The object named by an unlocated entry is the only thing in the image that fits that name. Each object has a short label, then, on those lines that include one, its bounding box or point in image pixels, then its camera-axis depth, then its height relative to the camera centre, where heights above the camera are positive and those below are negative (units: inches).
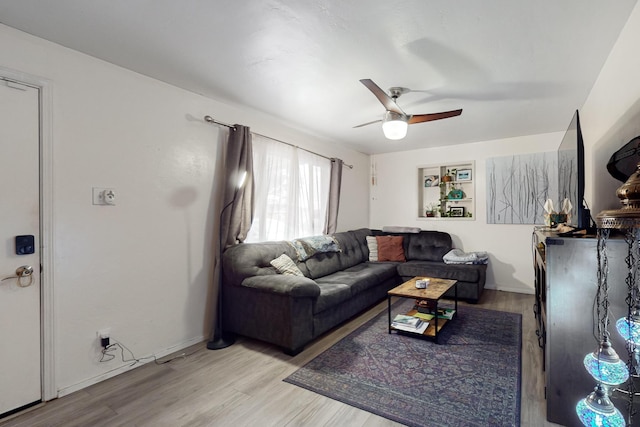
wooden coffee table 111.3 -31.0
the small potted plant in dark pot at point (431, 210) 208.5 +1.5
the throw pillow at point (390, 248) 189.0 -22.9
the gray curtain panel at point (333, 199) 183.3 +7.9
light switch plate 88.4 +4.3
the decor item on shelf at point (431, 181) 208.0 +21.6
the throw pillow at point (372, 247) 192.4 -22.4
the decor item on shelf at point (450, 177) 202.1 +23.3
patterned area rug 73.5 -47.8
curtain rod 116.2 +34.7
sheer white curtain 137.9 +10.5
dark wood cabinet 65.4 -23.6
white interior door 73.7 -9.7
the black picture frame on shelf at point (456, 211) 199.2 +0.8
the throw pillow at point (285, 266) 123.7 -22.2
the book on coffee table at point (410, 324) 113.3 -42.4
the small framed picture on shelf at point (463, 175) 195.9 +24.3
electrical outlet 89.0 -36.8
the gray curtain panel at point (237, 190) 118.6 +8.7
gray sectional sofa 103.5 -31.6
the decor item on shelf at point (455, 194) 200.1 +12.0
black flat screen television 77.7 +10.6
